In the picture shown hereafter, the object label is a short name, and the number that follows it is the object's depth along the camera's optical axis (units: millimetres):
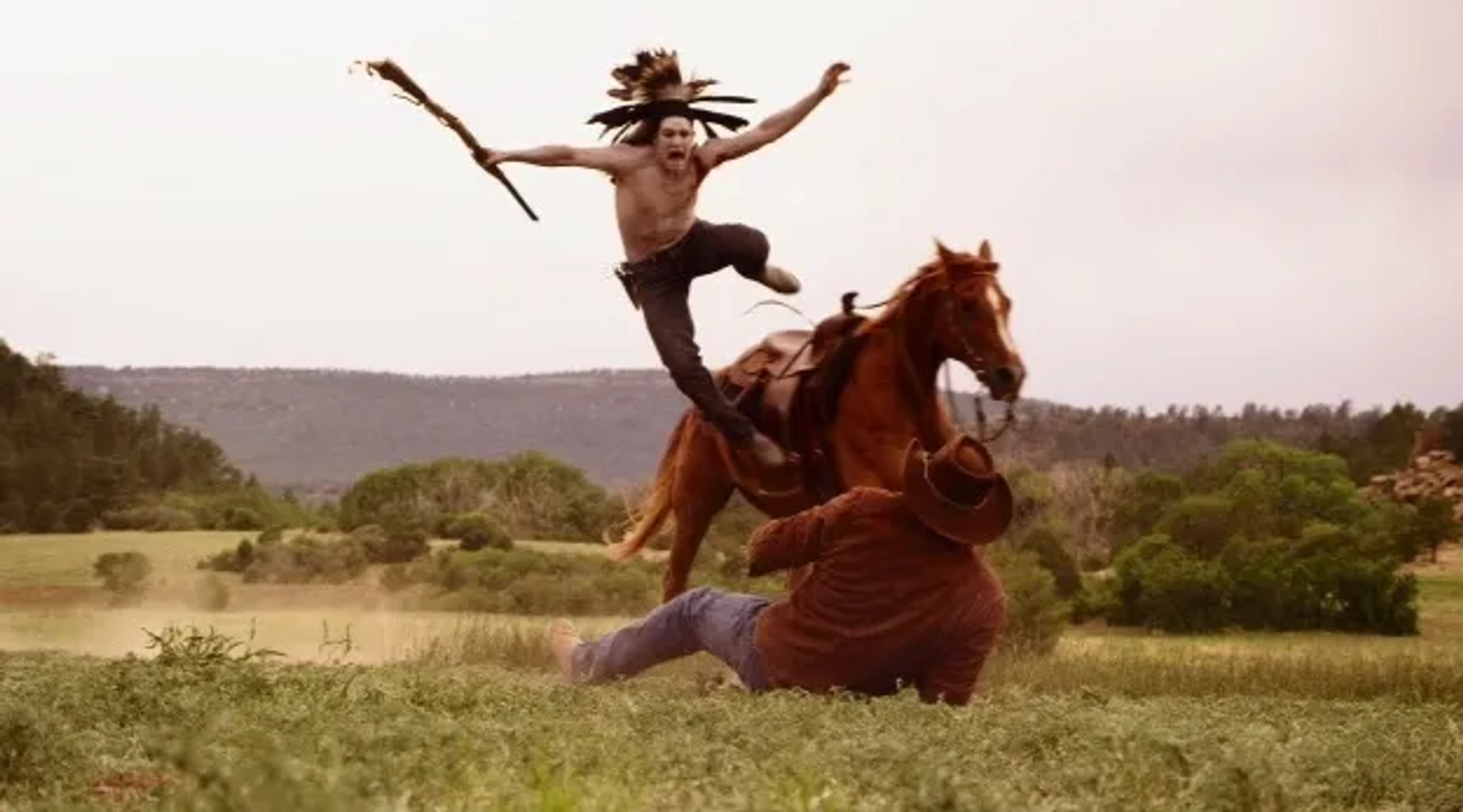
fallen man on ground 9133
